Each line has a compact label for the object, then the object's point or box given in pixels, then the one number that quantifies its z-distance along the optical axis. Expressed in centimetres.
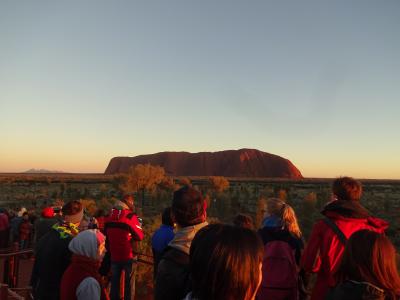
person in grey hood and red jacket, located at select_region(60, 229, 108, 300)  283
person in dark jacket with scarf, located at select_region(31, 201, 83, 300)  343
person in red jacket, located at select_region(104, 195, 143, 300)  557
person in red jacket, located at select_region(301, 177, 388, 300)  308
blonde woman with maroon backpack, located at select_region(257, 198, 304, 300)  355
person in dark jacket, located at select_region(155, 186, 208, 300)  223
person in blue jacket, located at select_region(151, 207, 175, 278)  396
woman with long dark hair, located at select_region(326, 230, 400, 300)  196
